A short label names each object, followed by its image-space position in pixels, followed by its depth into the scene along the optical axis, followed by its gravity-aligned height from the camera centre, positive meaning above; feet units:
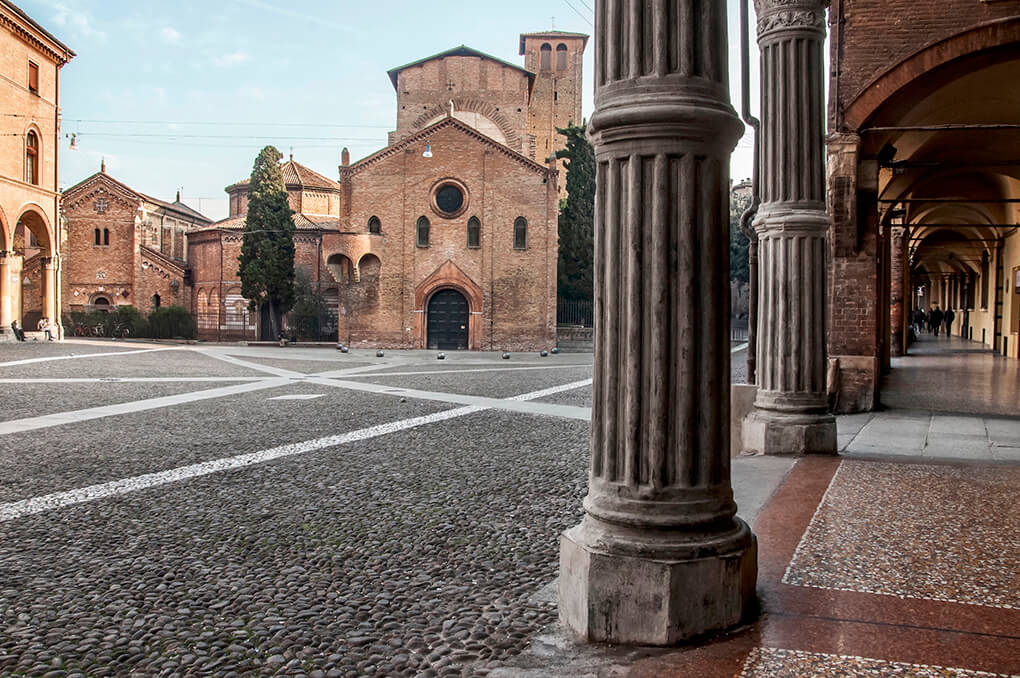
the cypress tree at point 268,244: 117.80 +11.12
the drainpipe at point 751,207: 18.99 +2.81
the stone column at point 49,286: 92.48 +3.79
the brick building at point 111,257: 139.95 +10.79
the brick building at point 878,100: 28.45 +8.70
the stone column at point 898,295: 64.49 +1.95
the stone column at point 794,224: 18.66 +2.23
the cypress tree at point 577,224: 115.14 +13.87
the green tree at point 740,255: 158.41 +12.90
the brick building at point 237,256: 128.57 +10.16
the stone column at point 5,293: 83.97 +2.70
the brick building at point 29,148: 83.97 +18.86
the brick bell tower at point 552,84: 163.53 +48.36
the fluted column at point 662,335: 8.27 -0.17
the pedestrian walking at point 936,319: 117.80 -0.01
